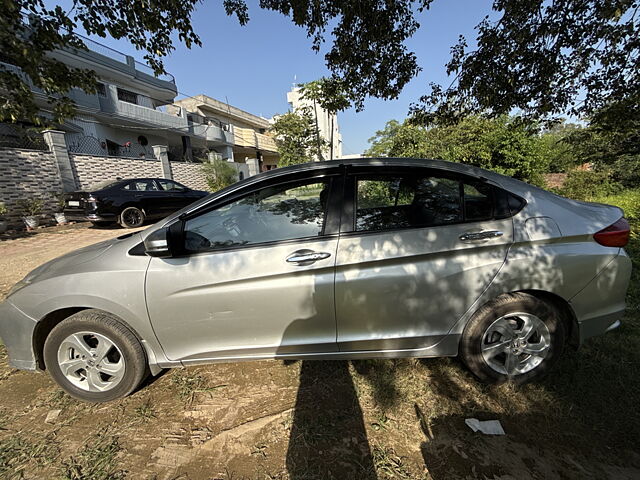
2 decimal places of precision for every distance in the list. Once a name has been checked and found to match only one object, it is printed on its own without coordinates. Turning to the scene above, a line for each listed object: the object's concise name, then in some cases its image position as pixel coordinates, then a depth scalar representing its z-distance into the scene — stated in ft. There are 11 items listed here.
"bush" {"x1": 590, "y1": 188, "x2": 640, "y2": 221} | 22.26
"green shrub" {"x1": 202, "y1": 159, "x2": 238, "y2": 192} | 53.11
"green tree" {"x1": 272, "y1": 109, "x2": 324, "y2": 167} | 52.08
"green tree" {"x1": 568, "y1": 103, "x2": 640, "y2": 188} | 14.03
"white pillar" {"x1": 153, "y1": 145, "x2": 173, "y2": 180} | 42.78
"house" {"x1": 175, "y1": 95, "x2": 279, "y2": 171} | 76.79
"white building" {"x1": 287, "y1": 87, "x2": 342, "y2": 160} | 50.72
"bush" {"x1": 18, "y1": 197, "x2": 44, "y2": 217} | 26.55
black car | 24.93
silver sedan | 5.72
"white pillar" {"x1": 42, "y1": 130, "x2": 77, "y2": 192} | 29.14
